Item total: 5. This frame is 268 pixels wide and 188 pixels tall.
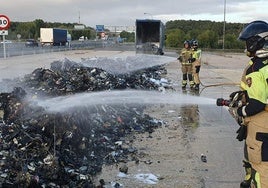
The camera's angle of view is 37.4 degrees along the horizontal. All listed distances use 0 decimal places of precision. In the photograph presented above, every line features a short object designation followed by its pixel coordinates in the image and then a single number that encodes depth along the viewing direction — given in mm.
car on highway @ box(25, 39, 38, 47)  59419
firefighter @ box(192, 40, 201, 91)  14383
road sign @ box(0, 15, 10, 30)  23459
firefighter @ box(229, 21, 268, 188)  3451
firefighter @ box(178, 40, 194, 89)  14727
